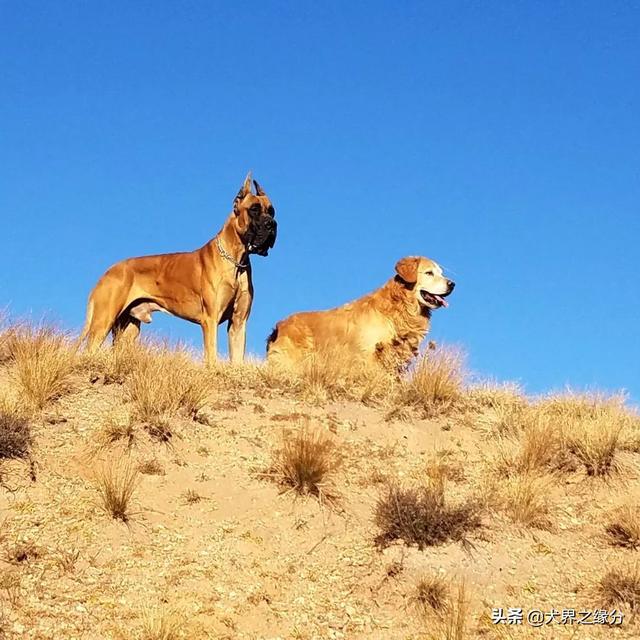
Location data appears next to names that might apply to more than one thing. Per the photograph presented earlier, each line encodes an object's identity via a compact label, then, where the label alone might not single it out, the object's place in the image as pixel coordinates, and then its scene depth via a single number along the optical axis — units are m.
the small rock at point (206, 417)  10.98
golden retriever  14.34
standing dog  14.38
